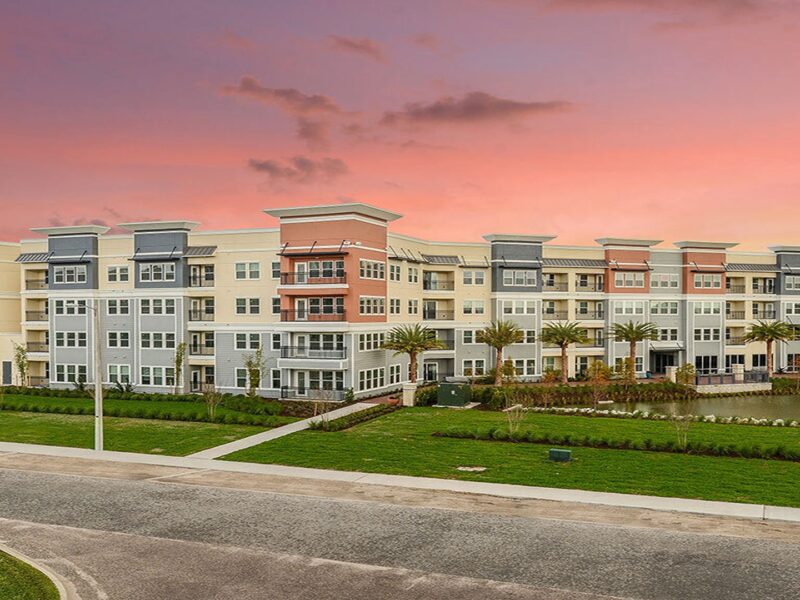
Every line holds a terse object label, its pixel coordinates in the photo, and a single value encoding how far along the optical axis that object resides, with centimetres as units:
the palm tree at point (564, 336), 5909
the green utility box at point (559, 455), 2750
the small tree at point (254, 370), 4816
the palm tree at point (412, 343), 5006
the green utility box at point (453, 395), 4659
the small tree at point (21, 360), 5612
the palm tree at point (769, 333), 6341
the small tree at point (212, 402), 3972
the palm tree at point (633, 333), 6103
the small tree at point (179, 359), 5161
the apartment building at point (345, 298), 4934
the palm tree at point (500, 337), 5688
